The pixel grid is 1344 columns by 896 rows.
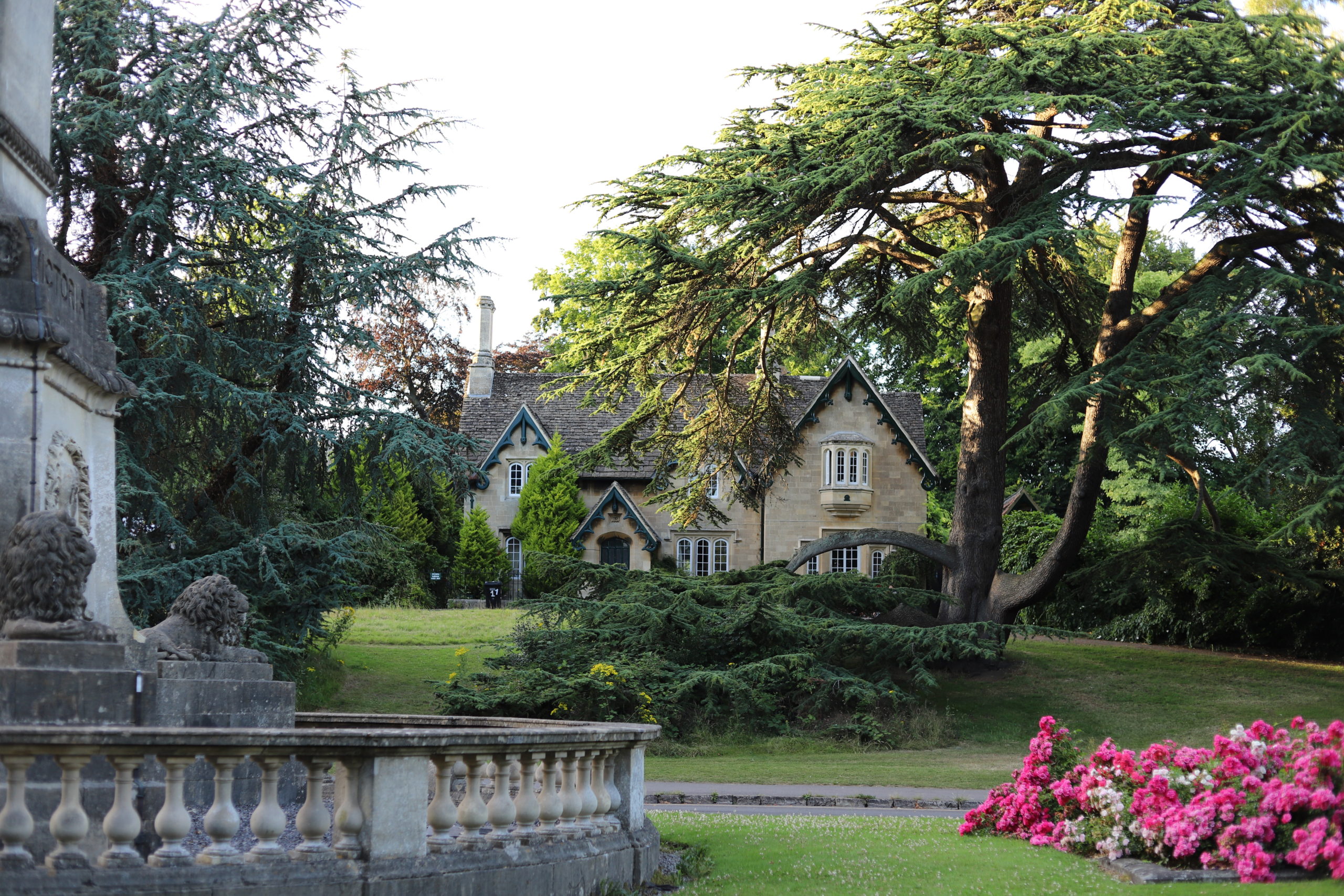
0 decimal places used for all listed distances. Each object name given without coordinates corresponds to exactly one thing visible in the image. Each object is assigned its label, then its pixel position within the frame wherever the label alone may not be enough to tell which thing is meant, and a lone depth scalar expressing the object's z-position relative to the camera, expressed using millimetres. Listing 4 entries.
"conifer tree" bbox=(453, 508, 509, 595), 43031
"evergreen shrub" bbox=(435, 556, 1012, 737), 21547
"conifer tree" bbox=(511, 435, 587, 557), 43625
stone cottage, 44344
